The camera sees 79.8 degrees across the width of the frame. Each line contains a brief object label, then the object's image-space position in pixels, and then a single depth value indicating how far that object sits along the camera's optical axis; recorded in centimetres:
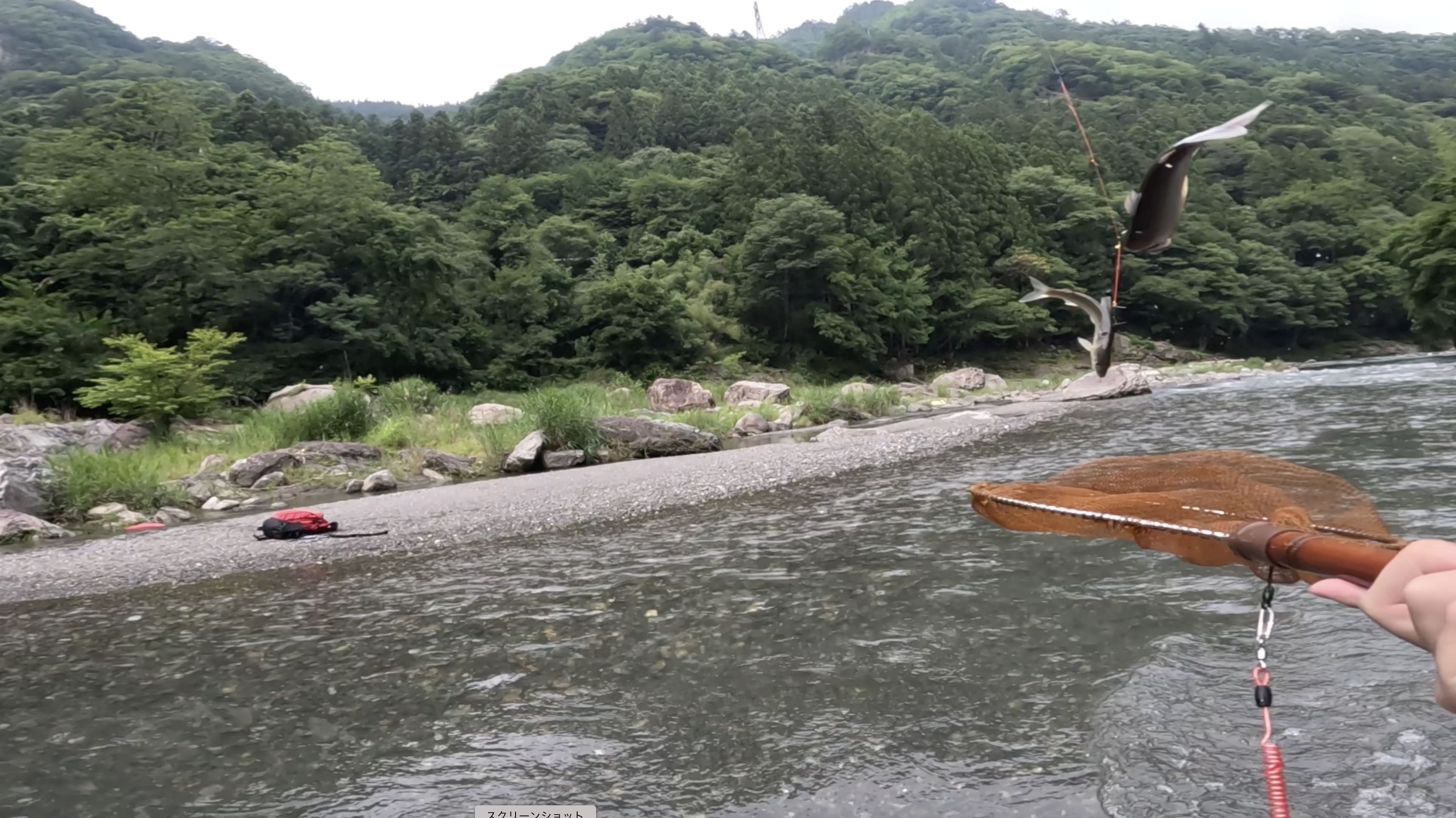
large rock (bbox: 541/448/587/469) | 1524
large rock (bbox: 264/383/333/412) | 2140
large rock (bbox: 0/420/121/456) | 1466
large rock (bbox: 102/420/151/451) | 1672
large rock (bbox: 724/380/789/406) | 2853
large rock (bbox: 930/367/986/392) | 3550
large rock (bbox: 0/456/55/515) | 1152
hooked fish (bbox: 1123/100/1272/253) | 287
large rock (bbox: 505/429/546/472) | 1495
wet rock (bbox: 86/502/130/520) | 1171
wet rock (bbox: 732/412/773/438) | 2106
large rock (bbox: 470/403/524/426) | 1920
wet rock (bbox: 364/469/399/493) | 1358
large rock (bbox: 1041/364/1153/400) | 2675
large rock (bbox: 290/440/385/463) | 1507
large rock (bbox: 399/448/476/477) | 1499
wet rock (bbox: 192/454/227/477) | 1443
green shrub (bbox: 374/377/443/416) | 1939
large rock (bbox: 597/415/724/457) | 1656
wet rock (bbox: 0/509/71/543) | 1065
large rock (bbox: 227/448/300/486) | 1411
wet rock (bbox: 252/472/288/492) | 1387
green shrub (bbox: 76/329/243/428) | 1814
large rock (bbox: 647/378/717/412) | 2786
